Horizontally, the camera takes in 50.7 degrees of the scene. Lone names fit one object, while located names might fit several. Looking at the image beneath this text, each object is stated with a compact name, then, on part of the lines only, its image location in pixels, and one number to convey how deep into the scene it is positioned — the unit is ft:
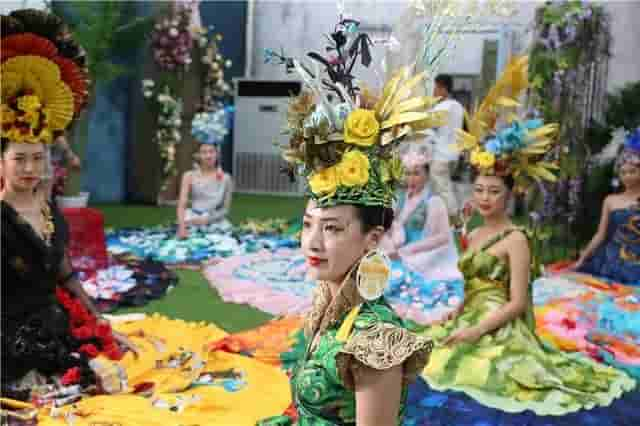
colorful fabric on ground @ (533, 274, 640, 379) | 12.70
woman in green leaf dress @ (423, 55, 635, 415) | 10.22
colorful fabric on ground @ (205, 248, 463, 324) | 14.89
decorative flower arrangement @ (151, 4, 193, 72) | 27.66
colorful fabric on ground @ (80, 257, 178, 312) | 14.34
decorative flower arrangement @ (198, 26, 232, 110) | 29.22
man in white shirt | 19.64
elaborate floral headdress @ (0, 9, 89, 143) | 8.51
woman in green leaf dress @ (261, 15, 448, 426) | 5.10
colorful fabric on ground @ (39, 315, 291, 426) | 8.59
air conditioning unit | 35.47
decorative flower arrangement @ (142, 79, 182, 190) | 28.27
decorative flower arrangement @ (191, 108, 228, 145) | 20.66
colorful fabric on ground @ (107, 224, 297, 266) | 19.02
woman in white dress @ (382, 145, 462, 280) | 16.89
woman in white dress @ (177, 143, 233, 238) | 21.06
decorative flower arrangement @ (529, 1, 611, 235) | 22.62
